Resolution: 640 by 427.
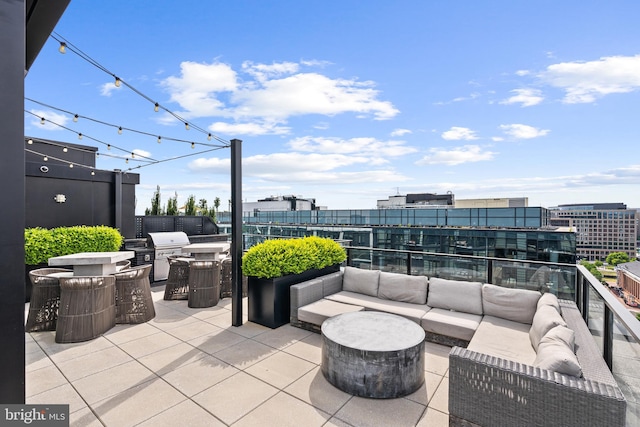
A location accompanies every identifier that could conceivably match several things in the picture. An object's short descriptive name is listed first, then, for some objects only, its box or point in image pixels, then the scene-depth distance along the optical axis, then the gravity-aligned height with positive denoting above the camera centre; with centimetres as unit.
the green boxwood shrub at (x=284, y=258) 446 -69
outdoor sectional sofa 182 -115
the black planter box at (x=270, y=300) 440 -129
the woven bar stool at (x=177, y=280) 581 -130
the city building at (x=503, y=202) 2370 +98
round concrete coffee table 269 -134
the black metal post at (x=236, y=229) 446 -25
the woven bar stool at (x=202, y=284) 533 -126
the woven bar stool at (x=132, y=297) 453 -129
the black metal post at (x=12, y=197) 160 +8
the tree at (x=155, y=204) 1148 +31
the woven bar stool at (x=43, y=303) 424 -130
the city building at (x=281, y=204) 3675 +112
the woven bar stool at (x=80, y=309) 386 -126
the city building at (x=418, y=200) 3512 +182
